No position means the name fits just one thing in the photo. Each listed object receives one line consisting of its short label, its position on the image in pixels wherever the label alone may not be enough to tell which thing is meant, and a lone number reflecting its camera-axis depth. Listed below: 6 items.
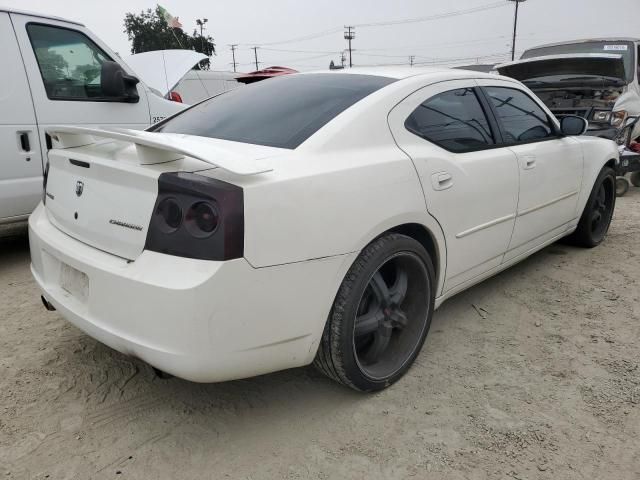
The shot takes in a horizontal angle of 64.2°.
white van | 3.88
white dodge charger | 1.75
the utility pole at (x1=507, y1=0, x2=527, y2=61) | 46.50
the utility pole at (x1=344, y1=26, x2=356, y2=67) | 59.72
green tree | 44.88
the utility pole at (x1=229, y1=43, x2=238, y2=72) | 67.94
